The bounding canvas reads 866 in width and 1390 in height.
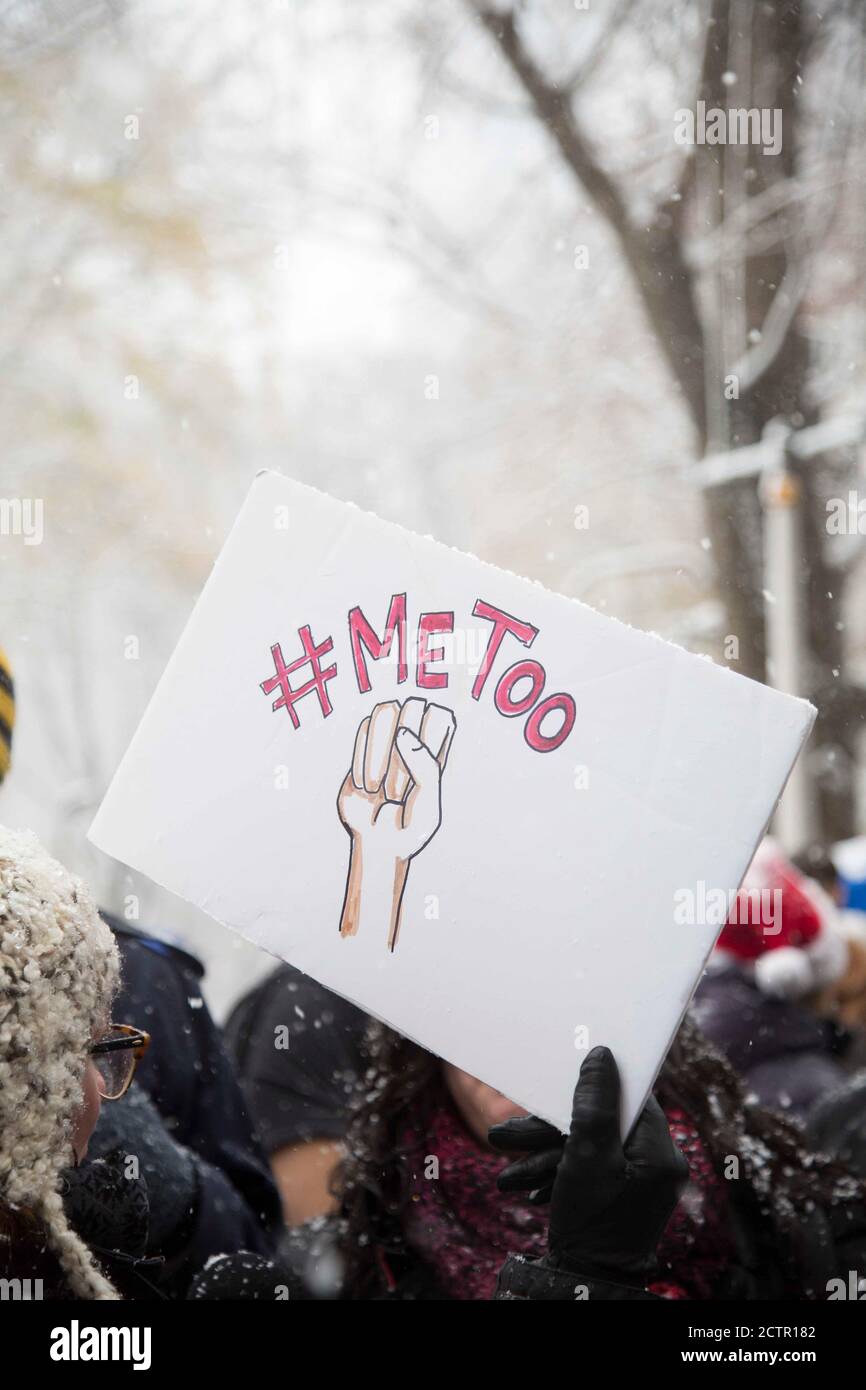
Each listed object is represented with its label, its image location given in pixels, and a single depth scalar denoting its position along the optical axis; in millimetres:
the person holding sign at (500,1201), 1443
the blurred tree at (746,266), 3934
